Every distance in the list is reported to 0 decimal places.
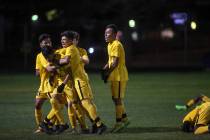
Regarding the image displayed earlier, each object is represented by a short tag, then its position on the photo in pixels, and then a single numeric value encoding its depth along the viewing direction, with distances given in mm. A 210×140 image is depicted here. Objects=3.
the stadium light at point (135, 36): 78281
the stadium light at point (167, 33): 79800
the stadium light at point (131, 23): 59312
